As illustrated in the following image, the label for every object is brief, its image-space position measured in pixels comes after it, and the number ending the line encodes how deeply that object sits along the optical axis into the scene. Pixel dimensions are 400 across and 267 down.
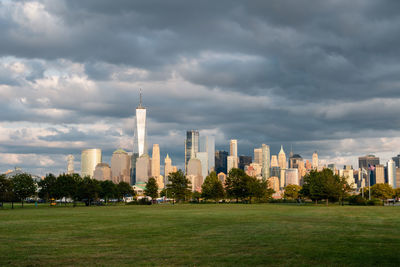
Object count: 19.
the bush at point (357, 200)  107.78
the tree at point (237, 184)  140.75
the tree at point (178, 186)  146.50
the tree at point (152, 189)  154.50
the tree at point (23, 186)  115.50
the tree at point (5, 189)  104.03
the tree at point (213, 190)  149.00
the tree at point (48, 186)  129.32
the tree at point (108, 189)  157.65
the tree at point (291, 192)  185.48
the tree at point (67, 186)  126.56
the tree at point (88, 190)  125.50
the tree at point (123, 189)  172.29
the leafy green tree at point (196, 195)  179.52
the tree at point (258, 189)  138.75
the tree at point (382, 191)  151.36
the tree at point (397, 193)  164.62
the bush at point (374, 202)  104.25
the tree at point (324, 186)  109.50
